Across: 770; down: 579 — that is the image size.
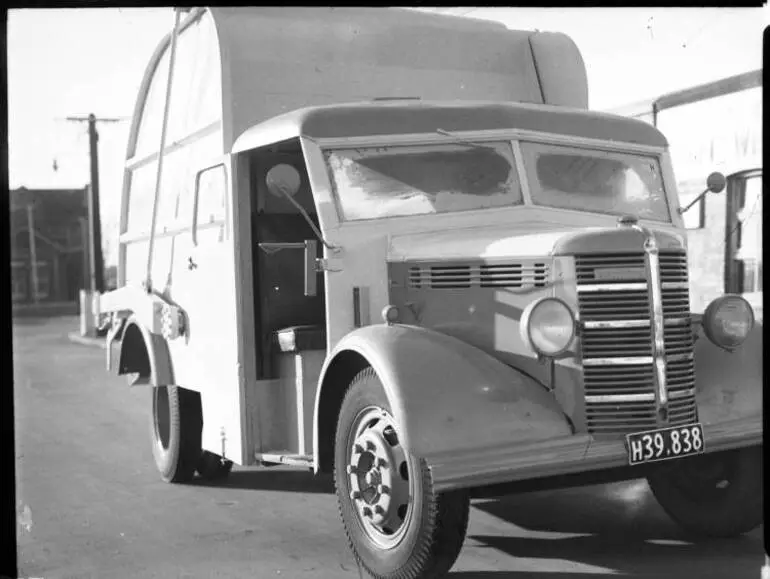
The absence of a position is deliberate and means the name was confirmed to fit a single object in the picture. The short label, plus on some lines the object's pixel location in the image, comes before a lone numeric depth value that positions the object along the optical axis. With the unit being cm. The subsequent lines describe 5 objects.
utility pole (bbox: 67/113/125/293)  3153
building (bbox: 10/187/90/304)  6234
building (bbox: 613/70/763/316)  1159
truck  489
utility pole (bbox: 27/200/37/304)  6166
